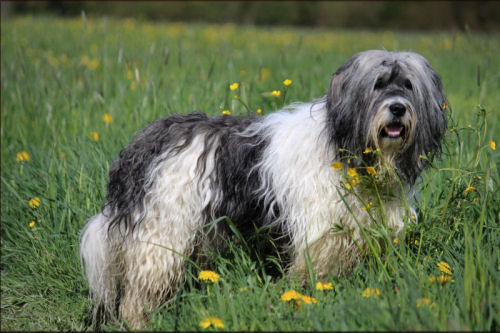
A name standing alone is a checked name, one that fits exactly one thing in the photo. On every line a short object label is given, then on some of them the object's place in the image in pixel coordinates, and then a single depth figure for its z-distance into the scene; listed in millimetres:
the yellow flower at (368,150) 5669
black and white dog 6012
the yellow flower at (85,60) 15552
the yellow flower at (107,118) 10406
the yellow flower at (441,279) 5173
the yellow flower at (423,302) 4869
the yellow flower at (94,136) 9868
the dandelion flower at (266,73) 13891
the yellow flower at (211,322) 4809
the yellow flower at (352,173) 5781
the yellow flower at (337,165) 5883
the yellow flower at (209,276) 5750
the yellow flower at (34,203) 8094
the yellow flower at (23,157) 9473
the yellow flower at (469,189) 6289
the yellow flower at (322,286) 5634
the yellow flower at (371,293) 5247
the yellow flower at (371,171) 5816
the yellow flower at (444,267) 5789
